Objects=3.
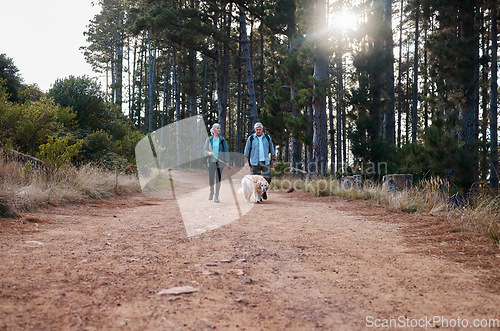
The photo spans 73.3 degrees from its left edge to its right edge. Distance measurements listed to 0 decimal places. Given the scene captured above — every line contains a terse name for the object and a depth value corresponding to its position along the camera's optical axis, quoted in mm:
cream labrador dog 9203
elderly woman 9039
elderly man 9578
